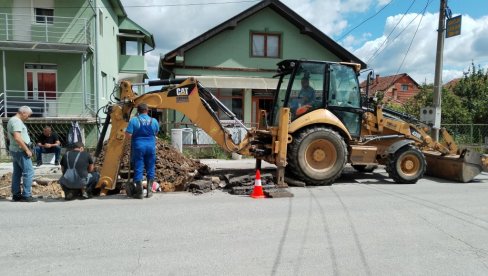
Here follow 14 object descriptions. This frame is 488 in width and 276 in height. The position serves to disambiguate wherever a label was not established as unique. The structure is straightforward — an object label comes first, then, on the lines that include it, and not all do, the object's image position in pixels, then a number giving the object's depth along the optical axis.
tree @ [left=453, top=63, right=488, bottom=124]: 23.65
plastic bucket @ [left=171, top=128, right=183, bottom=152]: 15.30
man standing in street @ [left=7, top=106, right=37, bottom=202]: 7.45
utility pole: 13.53
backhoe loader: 8.38
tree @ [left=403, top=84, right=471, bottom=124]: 22.45
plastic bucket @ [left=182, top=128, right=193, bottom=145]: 17.19
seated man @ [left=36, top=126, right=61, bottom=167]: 13.16
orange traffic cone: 8.09
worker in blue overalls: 7.71
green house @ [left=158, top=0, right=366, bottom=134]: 20.58
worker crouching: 7.55
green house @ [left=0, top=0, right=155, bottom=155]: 17.88
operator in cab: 9.48
